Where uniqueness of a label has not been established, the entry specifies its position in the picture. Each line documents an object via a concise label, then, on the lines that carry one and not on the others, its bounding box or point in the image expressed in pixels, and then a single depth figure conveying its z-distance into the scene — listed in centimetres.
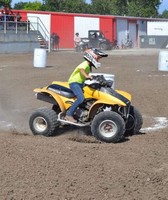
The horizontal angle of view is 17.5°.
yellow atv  873
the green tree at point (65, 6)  10281
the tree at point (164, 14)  13250
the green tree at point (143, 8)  9819
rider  893
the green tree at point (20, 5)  11425
